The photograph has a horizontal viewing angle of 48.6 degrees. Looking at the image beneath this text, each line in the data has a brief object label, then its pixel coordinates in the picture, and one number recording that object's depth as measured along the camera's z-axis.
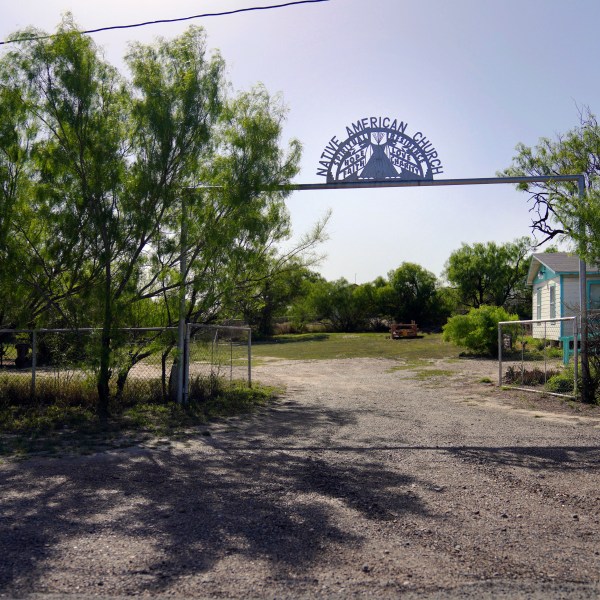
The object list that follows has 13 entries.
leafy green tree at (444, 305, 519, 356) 28.75
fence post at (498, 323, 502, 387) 17.83
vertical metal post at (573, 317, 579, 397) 13.81
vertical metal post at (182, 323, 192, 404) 13.61
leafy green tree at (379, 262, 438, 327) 56.16
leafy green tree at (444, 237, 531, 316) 55.72
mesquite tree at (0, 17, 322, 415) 11.86
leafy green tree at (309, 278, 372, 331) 56.53
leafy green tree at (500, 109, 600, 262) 15.70
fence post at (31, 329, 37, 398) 13.20
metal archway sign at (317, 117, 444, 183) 13.43
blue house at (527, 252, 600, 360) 24.48
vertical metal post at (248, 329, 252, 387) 17.45
